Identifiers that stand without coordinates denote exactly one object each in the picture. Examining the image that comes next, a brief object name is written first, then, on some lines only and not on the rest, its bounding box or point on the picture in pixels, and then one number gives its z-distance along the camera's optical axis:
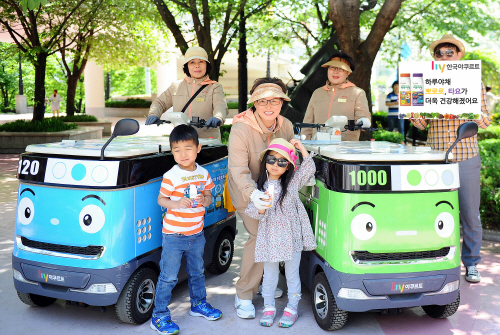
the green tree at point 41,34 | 14.84
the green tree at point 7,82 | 37.34
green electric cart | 3.45
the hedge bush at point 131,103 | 34.34
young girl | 3.71
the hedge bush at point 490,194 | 6.28
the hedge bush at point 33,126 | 14.91
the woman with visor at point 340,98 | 5.34
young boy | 3.72
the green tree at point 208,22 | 11.65
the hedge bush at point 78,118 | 20.84
